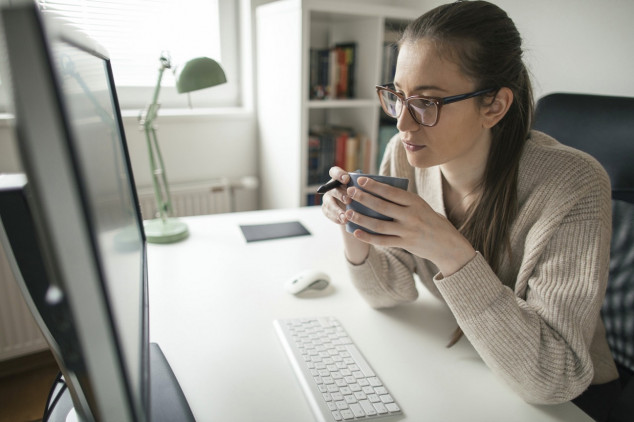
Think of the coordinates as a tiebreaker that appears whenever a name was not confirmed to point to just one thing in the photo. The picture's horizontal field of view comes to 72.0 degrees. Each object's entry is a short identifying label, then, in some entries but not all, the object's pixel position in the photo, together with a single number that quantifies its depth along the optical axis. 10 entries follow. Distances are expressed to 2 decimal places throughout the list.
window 1.93
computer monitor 0.25
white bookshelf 1.88
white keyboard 0.65
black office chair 0.91
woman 0.71
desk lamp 1.22
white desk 0.67
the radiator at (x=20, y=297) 1.62
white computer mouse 0.98
